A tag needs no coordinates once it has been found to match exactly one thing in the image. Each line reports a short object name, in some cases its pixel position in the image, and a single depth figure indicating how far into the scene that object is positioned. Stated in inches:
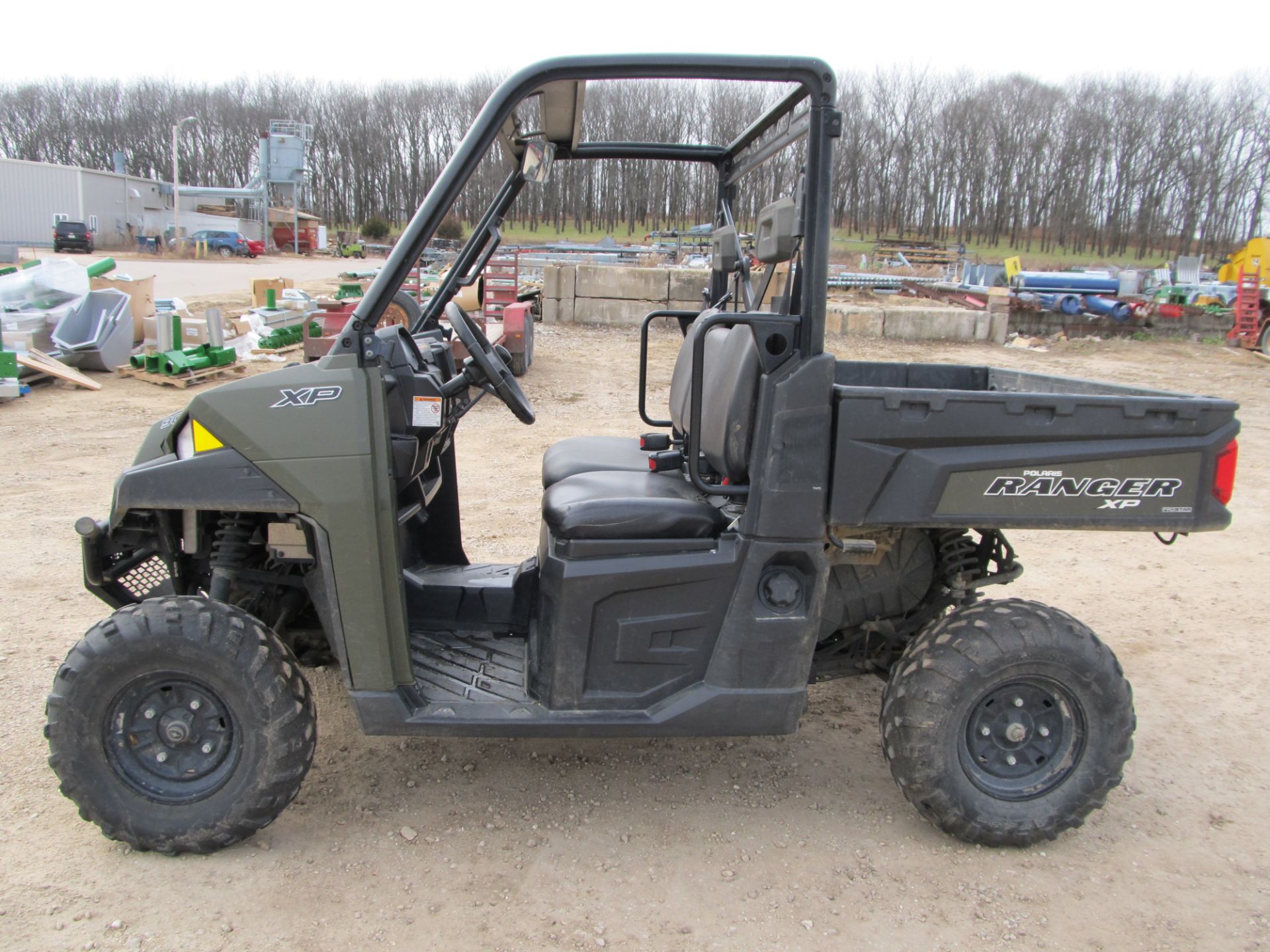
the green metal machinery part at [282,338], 510.0
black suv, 1471.5
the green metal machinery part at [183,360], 427.5
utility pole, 1512.2
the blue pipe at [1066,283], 802.8
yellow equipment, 681.0
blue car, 1604.3
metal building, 1669.5
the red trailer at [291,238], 1929.1
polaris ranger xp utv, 102.7
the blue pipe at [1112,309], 732.7
